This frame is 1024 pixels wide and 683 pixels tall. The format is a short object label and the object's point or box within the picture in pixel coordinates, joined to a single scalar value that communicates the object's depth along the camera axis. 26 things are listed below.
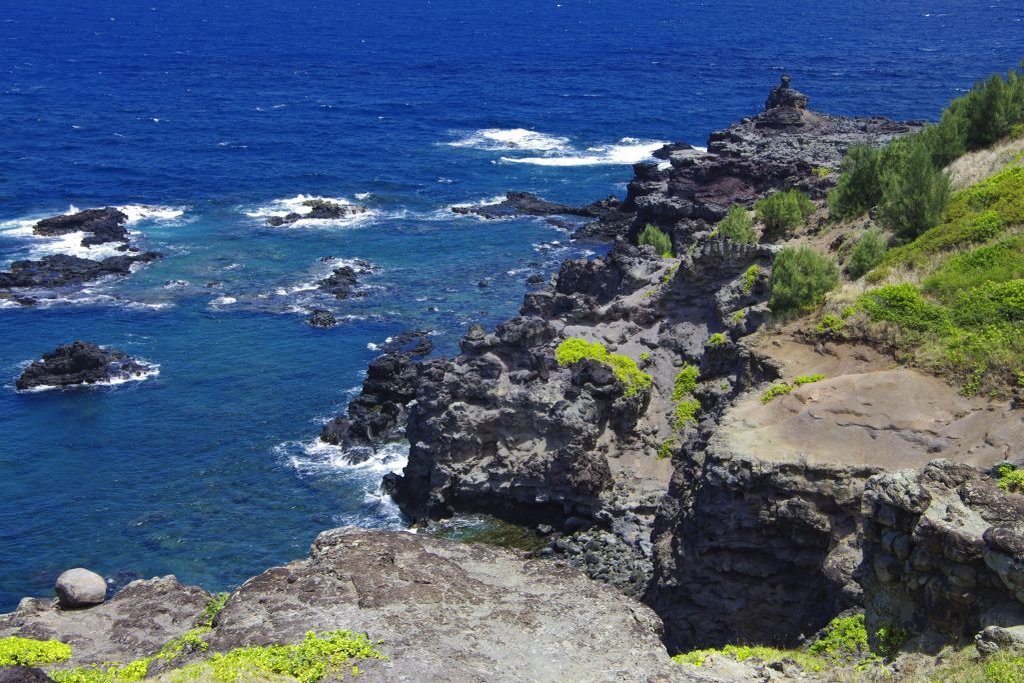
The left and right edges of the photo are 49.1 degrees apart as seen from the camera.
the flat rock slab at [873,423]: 30.30
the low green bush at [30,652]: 29.38
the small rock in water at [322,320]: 74.00
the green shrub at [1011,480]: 25.72
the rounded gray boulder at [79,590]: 34.00
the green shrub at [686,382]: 47.19
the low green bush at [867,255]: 41.34
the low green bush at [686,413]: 46.19
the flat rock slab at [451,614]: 27.08
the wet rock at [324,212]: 97.13
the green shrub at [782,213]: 51.22
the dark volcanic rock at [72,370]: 65.75
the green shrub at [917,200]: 41.97
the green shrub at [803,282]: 40.03
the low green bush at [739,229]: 50.53
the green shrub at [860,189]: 48.75
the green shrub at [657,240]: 64.50
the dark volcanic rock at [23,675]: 24.72
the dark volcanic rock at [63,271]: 82.00
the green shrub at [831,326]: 37.19
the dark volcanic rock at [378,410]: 57.12
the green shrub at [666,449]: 46.19
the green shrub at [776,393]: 34.91
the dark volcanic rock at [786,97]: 98.69
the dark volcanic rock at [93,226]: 92.31
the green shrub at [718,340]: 44.78
